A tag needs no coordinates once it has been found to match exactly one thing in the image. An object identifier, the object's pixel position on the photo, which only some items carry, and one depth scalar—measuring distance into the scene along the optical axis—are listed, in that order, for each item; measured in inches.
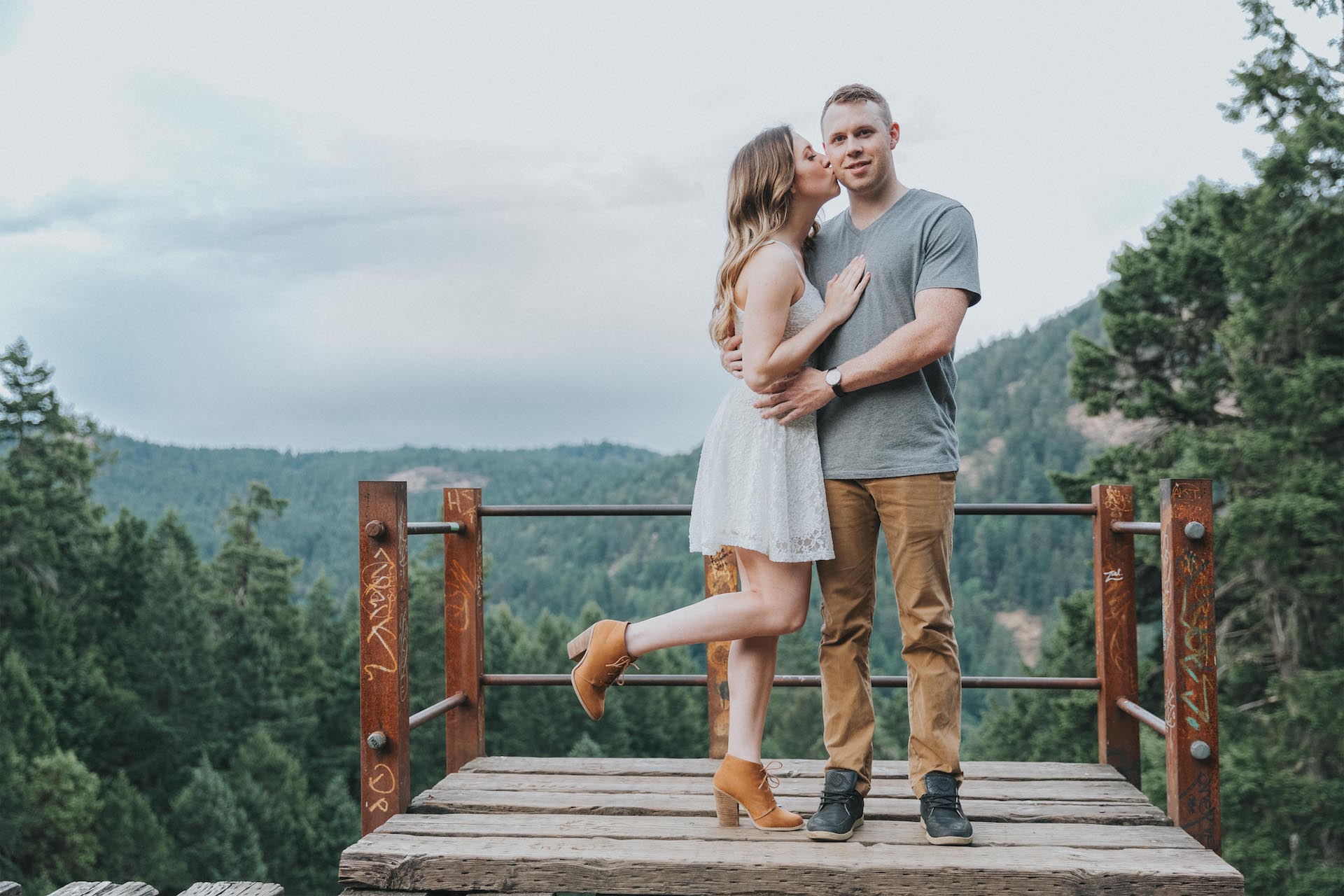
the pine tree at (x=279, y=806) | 1274.6
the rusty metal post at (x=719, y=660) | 127.0
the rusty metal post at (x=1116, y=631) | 125.8
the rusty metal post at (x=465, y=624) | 132.2
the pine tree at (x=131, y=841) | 1118.4
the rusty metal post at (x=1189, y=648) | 101.4
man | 94.8
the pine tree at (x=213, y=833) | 1194.0
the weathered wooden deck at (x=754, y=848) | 86.6
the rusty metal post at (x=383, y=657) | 106.8
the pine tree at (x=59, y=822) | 1048.2
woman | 95.1
